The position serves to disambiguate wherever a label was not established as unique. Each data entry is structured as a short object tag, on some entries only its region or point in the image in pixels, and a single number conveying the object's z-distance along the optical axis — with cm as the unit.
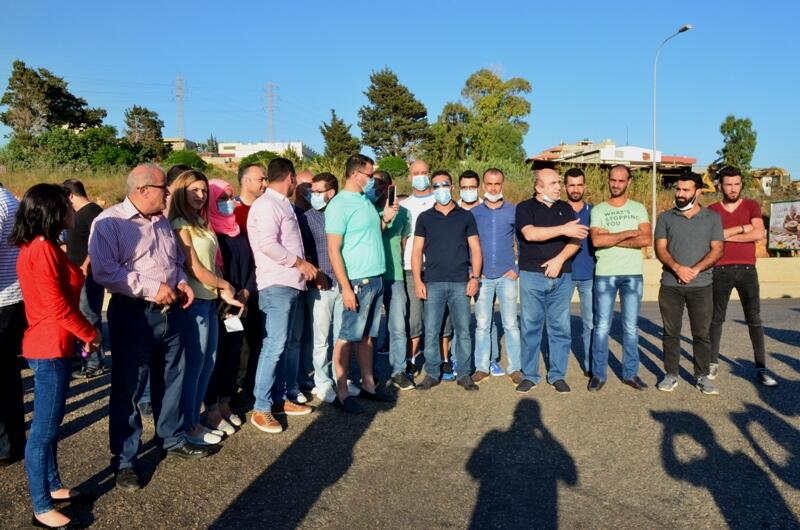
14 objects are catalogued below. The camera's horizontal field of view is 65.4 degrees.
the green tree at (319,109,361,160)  4862
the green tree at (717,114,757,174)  5200
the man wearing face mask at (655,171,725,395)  597
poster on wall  2097
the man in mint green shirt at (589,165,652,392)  606
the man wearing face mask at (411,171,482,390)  616
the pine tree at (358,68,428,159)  4916
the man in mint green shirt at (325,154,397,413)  541
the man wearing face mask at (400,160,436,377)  668
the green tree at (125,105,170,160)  5447
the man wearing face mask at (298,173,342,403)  567
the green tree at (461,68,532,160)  4313
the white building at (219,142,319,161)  8466
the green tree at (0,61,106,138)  4162
